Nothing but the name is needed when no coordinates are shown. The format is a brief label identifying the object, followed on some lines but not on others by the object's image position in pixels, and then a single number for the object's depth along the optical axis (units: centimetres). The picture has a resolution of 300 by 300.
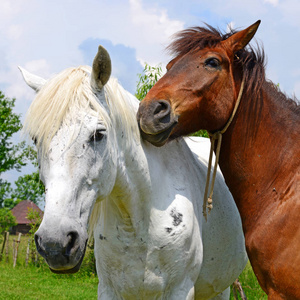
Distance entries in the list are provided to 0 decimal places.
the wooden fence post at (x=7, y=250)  1743
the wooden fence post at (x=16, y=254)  1676
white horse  243
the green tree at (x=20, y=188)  3675
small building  4569
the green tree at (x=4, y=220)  2222
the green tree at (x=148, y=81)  878
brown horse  280
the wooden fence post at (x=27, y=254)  1635
